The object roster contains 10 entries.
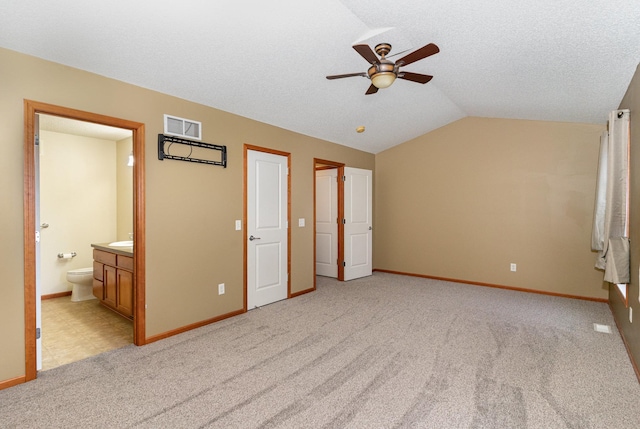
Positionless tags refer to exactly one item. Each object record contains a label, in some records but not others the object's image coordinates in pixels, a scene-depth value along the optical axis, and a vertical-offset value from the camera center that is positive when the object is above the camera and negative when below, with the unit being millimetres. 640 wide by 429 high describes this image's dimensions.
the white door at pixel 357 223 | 5680 -215
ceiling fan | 2217 +1103
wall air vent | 3160 +862
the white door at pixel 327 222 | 5809 -206
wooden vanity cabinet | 3426 -809
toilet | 4320 -1001
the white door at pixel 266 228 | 4070 -223
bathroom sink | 4012 -419
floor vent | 3314 -1241
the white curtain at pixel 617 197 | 3020 +139
